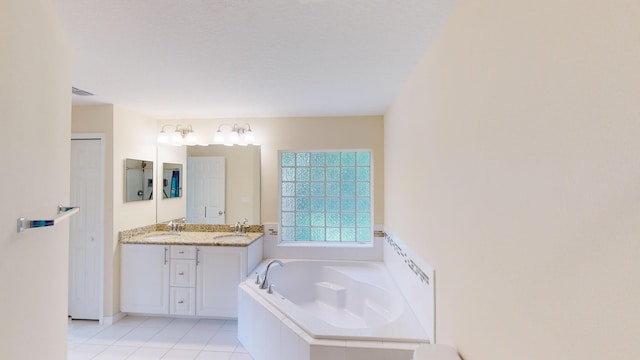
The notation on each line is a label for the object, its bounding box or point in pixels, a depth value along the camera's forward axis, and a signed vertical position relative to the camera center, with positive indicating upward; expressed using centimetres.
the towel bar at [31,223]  96 -13
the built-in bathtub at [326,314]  179 -101
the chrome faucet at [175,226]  369 -52
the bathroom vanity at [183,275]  310 -97
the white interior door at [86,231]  308 -49
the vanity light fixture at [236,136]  358 +61
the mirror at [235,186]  367 -1
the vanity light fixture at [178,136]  364 +62
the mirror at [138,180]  325 +6
